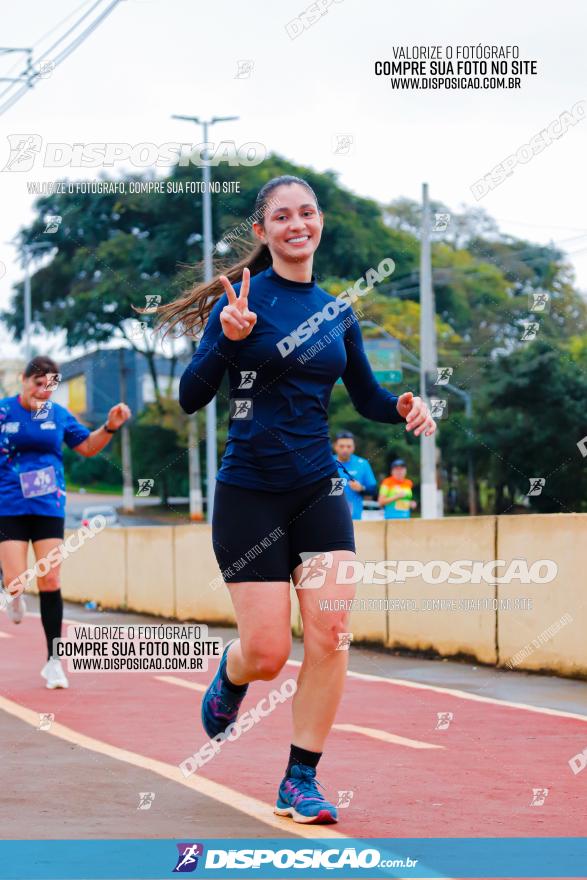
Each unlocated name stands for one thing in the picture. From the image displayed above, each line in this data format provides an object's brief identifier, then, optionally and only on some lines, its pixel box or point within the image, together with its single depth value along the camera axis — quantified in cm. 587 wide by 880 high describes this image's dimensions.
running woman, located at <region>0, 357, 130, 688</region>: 974
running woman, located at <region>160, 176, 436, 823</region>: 529
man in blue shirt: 1398
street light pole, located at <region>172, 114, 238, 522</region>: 3728
